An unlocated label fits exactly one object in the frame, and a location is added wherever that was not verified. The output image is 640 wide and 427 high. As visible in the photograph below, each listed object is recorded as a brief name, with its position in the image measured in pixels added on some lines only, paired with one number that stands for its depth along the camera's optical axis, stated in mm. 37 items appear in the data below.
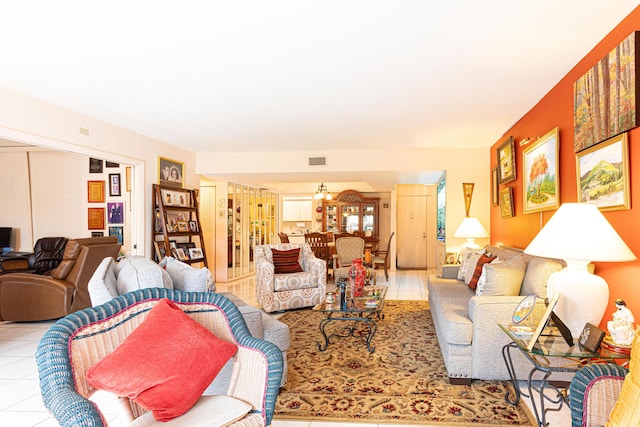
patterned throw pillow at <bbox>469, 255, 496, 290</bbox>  3932
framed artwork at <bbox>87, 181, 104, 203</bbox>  6684
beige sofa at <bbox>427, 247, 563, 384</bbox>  2711
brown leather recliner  4633
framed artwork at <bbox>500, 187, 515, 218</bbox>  4766
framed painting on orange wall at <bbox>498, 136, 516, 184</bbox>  4679
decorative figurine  1887
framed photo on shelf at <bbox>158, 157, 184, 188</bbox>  5895
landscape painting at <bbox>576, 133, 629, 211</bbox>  2354
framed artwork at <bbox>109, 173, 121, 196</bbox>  6633
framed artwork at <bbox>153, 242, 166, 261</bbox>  5582
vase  3963
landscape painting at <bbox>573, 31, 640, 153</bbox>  2199
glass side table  1893
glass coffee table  3578
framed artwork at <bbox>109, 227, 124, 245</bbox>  6687
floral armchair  5027
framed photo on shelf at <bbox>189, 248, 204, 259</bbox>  6031
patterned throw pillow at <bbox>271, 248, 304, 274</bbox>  5402
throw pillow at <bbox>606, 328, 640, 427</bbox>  1244
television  6801
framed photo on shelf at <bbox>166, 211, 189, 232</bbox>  5788
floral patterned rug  2367
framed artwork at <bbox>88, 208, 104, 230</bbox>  6695
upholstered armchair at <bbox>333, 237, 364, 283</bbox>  7098
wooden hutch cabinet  10633
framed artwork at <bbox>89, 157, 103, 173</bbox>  6672
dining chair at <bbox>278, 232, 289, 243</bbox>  7902
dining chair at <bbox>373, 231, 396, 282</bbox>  7868
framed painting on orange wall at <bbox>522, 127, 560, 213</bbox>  3426
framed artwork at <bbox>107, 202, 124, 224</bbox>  6652
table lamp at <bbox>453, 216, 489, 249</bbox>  5535
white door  10023
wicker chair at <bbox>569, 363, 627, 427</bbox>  1432
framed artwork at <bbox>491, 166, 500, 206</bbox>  5586
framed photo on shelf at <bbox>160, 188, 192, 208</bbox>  5812
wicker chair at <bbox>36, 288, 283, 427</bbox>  1227
